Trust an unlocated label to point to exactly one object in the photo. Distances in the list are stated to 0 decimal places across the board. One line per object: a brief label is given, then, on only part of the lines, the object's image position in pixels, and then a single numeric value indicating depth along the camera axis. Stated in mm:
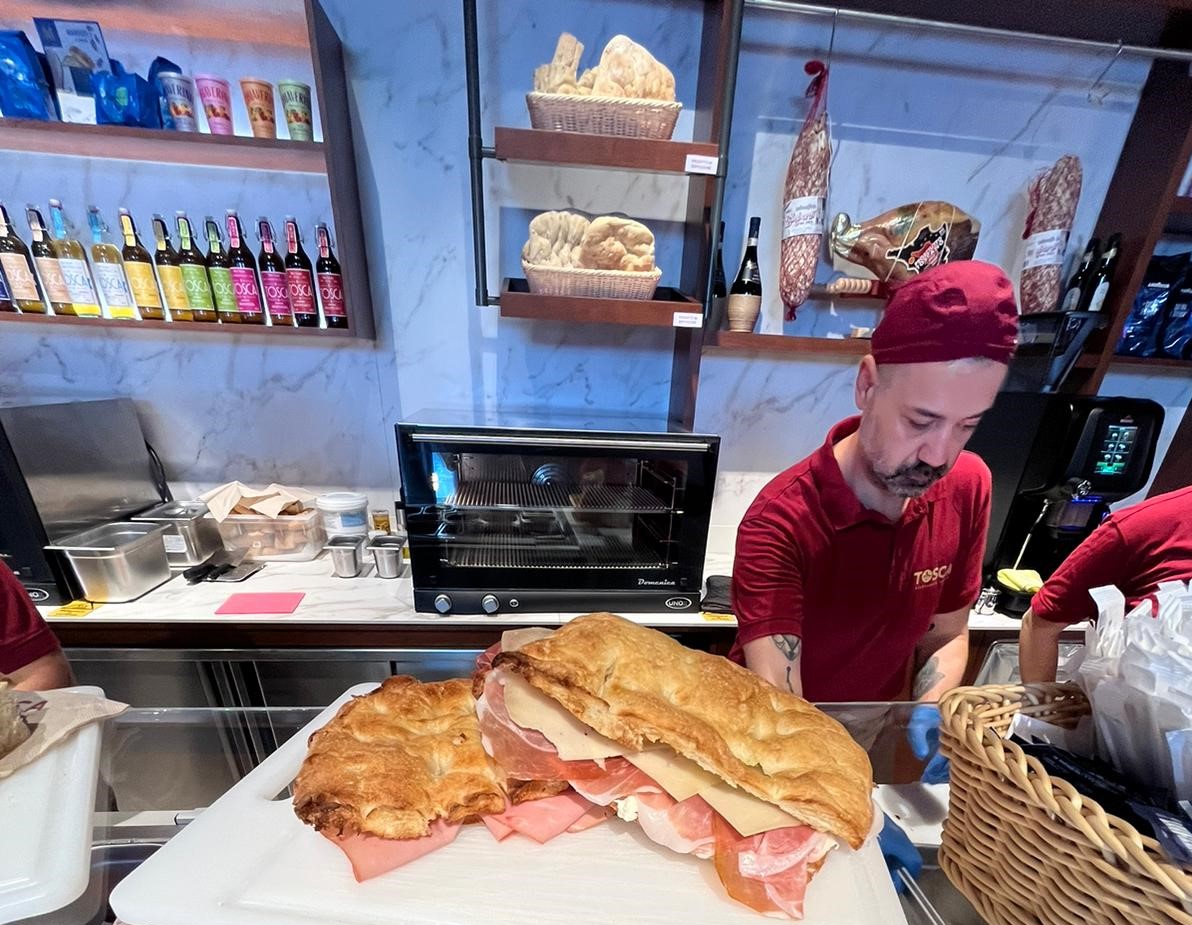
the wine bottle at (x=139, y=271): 1535
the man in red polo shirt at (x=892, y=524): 757
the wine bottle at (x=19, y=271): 1487
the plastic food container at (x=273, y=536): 1671
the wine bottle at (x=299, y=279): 1579
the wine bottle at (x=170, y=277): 1559
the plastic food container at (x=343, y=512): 1729
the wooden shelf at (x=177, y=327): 1483
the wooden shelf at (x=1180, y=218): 1493
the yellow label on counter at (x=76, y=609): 1341
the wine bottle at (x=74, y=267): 1513
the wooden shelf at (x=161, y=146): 1369
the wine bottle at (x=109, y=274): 1537
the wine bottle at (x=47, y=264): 1504
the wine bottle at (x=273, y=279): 1590
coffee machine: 1419
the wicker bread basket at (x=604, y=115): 1299
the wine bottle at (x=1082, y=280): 1573
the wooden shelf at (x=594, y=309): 1440
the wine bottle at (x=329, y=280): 1598
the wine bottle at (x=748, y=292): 1602
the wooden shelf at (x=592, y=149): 1315
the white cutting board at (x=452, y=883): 442
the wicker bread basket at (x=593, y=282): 1421
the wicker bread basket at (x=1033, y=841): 366
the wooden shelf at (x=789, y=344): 1546
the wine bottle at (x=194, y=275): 1545
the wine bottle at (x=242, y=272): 1557
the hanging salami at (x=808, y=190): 1462
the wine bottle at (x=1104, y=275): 1532
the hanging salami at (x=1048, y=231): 1515
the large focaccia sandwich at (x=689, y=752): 464
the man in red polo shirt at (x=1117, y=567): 872
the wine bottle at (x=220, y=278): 1565
